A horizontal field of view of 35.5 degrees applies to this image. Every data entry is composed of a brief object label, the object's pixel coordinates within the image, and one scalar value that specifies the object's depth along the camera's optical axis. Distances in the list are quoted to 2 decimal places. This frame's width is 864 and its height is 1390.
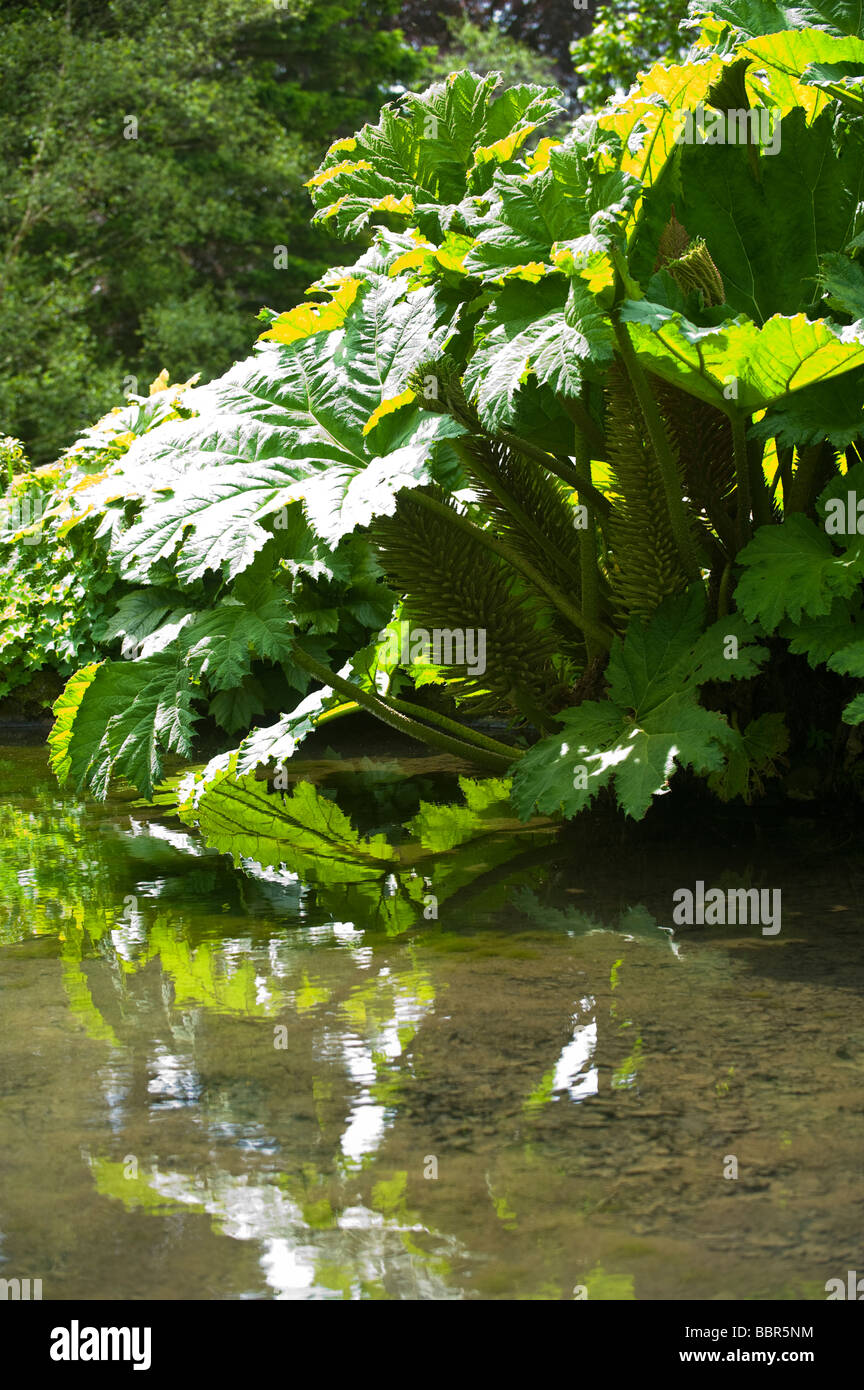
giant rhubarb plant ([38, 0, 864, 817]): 3.06
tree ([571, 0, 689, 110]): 11.01
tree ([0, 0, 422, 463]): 15.21
